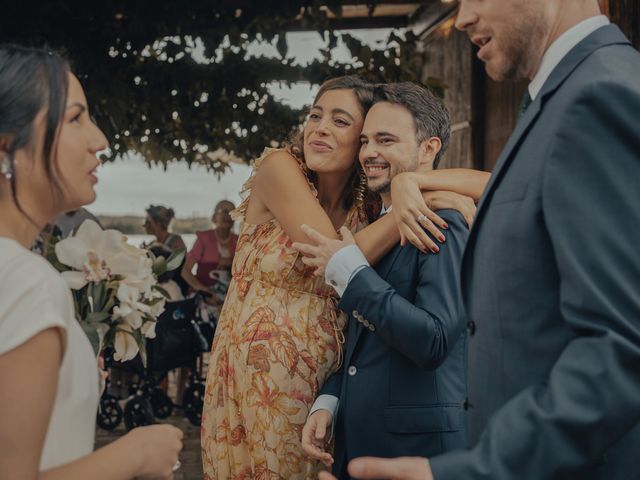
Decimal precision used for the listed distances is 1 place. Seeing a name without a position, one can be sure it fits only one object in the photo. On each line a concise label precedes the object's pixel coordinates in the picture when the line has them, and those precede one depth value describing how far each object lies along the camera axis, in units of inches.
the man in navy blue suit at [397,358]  86.0
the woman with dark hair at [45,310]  47.8
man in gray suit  47.4
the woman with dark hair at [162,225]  327.3
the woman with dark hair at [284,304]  100.1
